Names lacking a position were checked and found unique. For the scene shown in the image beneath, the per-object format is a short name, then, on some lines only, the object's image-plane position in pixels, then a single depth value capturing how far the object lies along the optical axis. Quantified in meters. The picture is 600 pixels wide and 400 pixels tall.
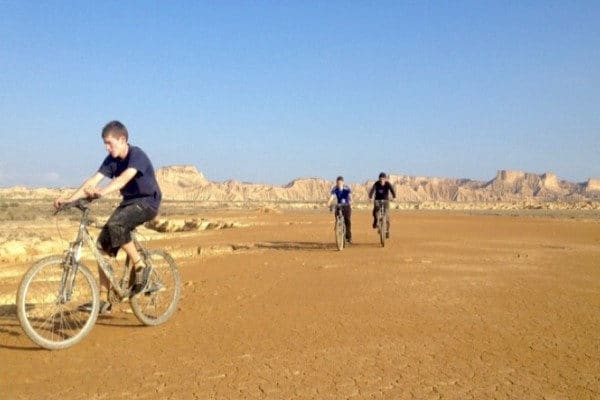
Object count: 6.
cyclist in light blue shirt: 13.38
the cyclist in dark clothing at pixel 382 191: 13.77
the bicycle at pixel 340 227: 12.88
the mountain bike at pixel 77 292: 4.78
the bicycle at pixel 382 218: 13.68
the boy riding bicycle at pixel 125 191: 5.14
